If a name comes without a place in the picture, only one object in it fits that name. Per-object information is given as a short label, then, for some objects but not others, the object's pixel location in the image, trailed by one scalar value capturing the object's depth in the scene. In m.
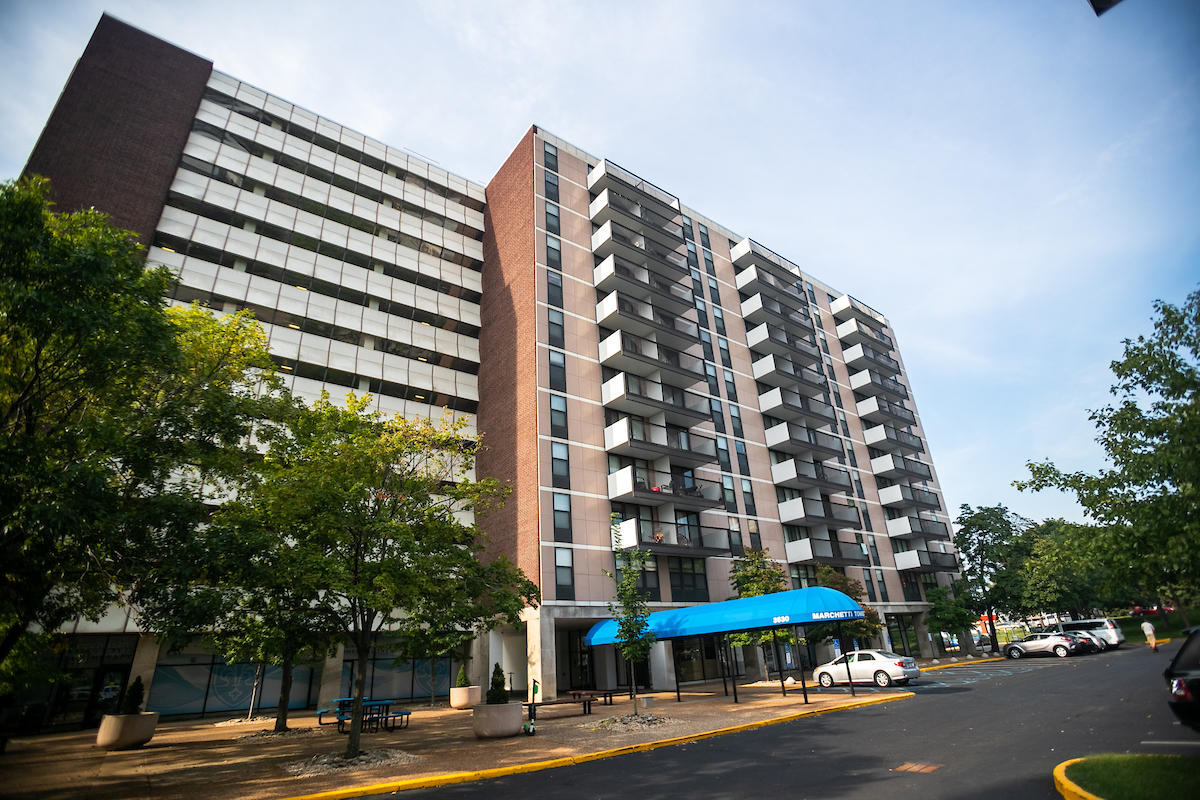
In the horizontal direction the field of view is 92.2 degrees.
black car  7.62
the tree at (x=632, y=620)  18.94
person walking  32.97
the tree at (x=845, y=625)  34.81
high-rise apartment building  29.83
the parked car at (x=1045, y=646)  35.53
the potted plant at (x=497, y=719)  16.06
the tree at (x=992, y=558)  44.78
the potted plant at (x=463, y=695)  27.25
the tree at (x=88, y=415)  10.51
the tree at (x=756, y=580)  28.98
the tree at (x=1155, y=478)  9.57
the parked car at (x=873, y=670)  24.12
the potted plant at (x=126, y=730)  16.39
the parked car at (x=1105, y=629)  36.62
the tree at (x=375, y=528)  13.91
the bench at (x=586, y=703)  20.52
